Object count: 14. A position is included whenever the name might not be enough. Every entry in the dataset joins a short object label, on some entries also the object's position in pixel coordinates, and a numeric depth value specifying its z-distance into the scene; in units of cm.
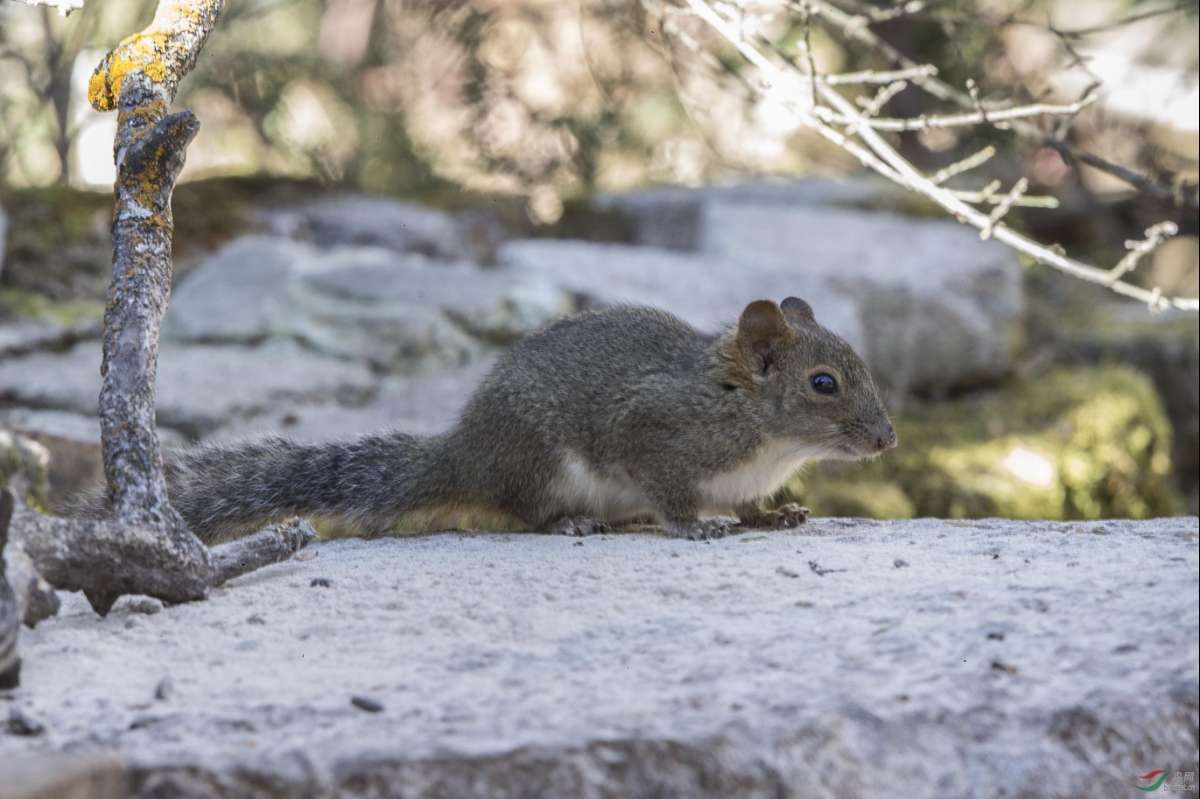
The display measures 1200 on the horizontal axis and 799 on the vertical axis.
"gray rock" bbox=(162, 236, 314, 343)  1227
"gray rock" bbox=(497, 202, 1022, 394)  1265
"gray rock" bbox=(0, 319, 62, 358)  1162
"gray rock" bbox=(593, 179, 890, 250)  1527
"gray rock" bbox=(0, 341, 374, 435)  1062
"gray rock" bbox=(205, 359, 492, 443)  1047
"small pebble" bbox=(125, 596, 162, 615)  545
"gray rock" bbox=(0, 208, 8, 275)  1245
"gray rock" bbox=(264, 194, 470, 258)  1454
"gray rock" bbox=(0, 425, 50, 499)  830
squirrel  779
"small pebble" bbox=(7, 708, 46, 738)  417
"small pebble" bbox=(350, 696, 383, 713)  420
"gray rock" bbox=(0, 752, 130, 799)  357
